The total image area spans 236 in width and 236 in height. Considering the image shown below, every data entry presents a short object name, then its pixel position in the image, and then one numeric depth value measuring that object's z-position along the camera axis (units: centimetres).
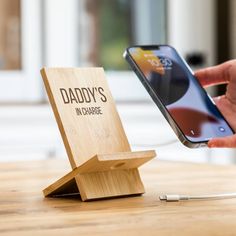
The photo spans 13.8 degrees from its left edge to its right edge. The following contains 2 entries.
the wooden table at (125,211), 90
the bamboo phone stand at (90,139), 104
